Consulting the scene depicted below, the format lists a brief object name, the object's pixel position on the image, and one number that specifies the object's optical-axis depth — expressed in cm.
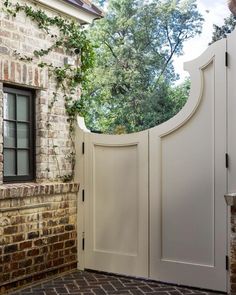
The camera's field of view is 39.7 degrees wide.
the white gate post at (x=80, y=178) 443
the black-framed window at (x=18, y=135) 383
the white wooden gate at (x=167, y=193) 364
